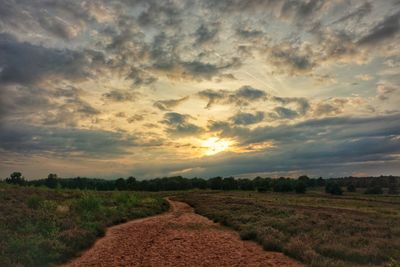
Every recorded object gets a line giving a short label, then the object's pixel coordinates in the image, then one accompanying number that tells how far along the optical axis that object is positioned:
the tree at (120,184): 151.75
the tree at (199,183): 159.44
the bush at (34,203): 28.33
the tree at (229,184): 150.29
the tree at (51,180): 155.77
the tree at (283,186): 129.88
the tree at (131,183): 153.25
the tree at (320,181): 177.39
